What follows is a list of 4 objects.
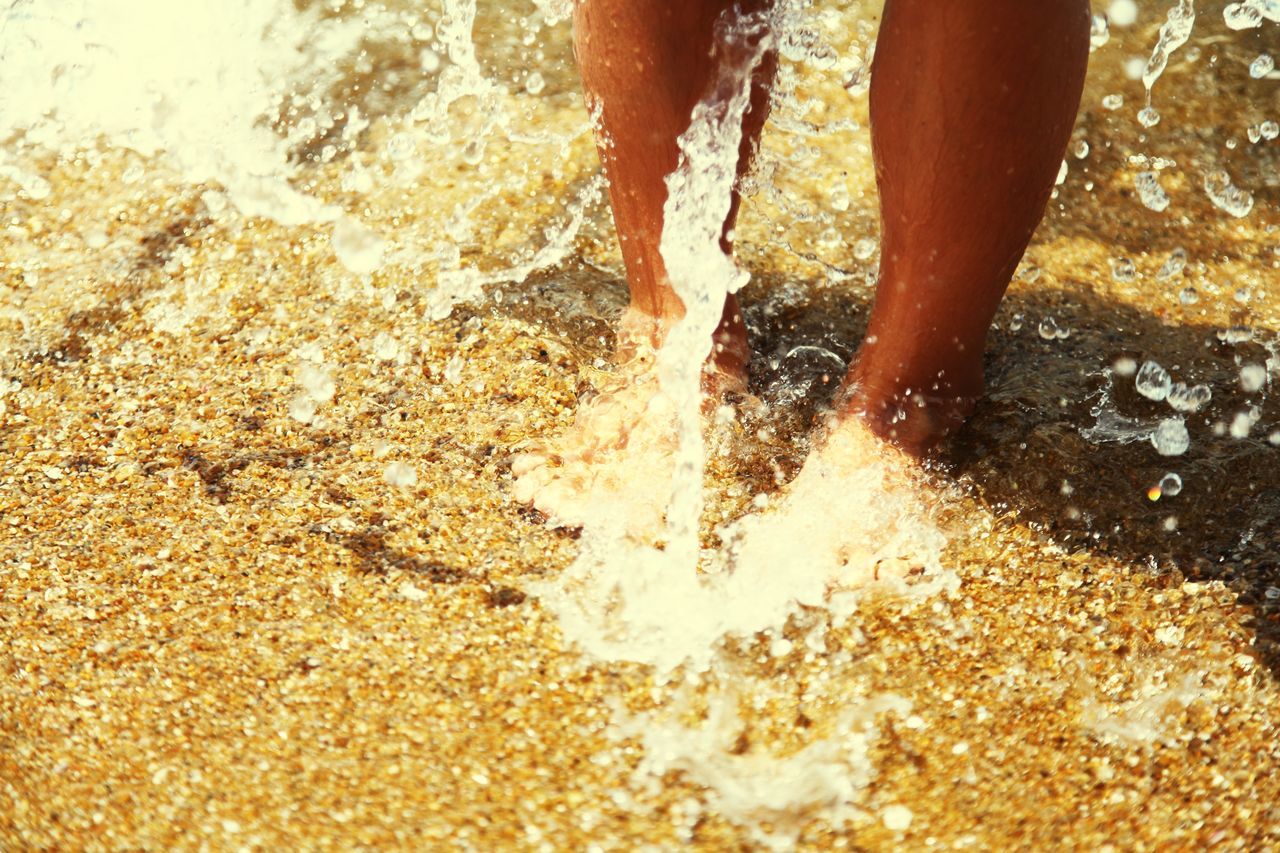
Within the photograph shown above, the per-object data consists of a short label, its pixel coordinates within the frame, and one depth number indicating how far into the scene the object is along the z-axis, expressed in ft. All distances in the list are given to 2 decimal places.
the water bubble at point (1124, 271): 7.50
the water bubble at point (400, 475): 5.98
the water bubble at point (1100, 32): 9.01
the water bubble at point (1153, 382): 6.31
